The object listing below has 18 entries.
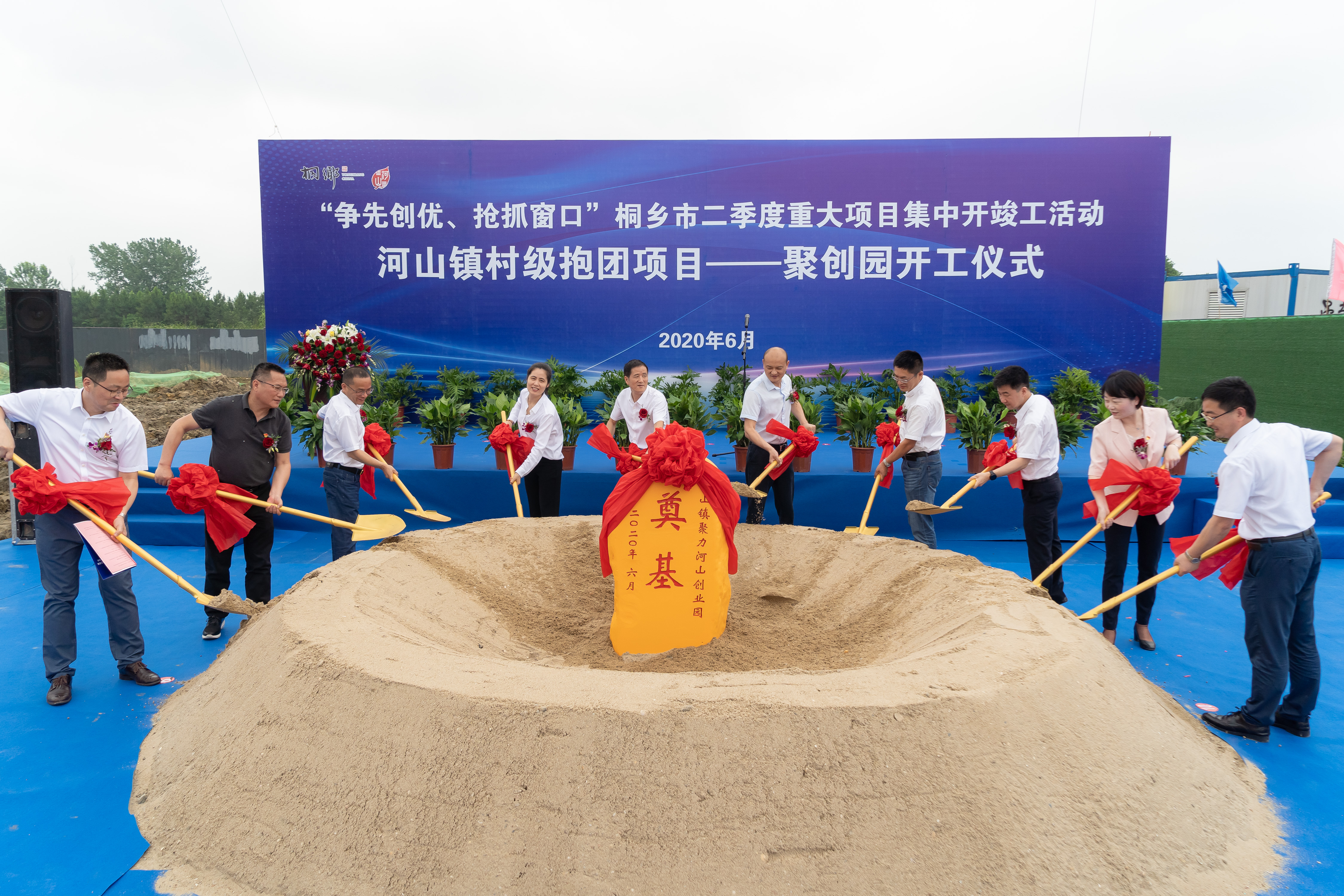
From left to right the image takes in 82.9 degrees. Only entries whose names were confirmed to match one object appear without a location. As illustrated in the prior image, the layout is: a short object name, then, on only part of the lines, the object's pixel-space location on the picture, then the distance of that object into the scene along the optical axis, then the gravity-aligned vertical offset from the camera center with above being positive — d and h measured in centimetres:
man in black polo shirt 367 -39
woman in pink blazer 349 -34
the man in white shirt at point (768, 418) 478 -28
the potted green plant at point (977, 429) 590 -39
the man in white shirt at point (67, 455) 304 -37
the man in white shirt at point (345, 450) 401 -44
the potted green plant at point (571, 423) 630 -43
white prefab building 1276 +160
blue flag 1266 +158
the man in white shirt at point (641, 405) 471 -21
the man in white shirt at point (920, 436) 418 -32
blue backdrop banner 750 +123
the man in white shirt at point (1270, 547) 264 -57
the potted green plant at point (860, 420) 609 -35
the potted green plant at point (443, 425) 601 -44
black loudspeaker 511 +16
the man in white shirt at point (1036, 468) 376 -44
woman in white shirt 461 -42
